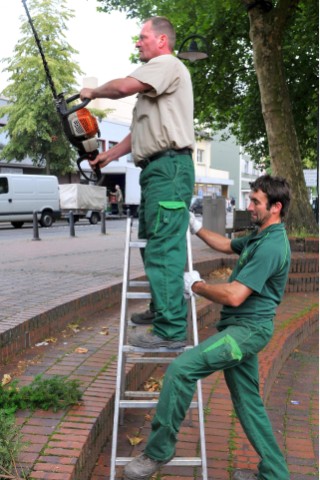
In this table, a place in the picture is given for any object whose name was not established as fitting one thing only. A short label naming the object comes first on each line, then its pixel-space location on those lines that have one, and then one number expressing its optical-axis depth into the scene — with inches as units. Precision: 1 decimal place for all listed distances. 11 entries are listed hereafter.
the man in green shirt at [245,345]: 114.3
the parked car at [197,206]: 1691.7
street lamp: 515.4
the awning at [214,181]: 2476.6
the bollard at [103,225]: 751.8
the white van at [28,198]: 984.9
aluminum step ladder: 119.9
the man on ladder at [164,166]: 124.5
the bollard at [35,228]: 641.6
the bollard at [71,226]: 708.7
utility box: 555.0
